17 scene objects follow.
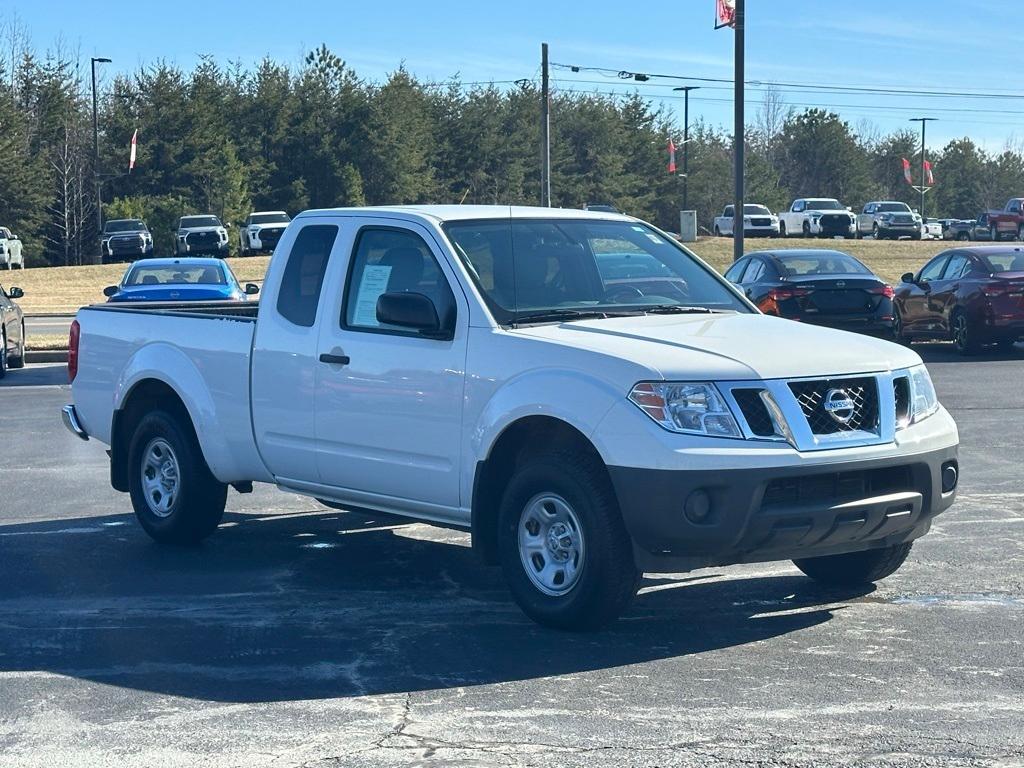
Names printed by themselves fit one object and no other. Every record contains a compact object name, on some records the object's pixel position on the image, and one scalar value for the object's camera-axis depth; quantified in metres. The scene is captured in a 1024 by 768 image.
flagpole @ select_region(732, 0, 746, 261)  30.50
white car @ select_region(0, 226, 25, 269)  57.59
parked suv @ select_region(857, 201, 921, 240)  69.56
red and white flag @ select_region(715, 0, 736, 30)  30.08
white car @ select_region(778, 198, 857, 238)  68.12
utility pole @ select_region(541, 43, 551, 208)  48.12
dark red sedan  21.31
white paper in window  7.90
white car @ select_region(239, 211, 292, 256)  61.28
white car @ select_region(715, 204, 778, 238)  69.81
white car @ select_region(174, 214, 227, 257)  58.47
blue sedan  20.50
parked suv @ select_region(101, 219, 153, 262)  58.88
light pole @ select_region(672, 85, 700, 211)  82.53
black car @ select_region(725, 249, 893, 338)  20.75
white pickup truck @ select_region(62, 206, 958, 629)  6.38
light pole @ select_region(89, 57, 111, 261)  65.69
